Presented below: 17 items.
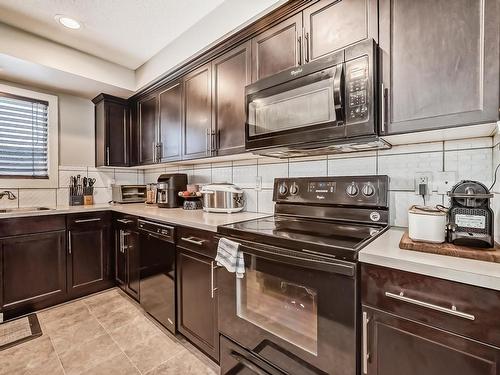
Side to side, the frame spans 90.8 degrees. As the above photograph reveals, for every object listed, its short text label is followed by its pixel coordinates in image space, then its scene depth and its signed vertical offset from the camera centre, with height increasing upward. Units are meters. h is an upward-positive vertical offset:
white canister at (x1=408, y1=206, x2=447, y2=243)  0.96 -0.16
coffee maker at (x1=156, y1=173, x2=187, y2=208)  2.53 -0.03
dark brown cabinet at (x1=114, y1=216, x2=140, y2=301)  2.26 -0.68
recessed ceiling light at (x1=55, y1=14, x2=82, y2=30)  1.95 +1.34
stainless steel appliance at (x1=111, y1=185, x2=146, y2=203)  3.02 -0.09
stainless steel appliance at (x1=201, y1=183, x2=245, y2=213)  2.03 -0.10
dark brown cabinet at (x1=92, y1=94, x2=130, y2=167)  2.91 +0.66
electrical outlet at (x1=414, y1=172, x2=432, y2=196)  1.30 +0.01
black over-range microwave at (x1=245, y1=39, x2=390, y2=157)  1.13 +0.41
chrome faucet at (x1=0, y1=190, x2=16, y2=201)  2.47 -0.08
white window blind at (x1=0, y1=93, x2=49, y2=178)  2.51 +0.53
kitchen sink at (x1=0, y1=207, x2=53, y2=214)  2.42 -0.23
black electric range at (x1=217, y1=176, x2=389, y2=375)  0.96 -0.44
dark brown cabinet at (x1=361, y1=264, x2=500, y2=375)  0.71 -0.45
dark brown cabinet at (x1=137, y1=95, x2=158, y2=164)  2.67 +0.65
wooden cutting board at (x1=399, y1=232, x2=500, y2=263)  0.82 -0.23
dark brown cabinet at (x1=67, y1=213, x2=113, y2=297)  2.44 -0.69
